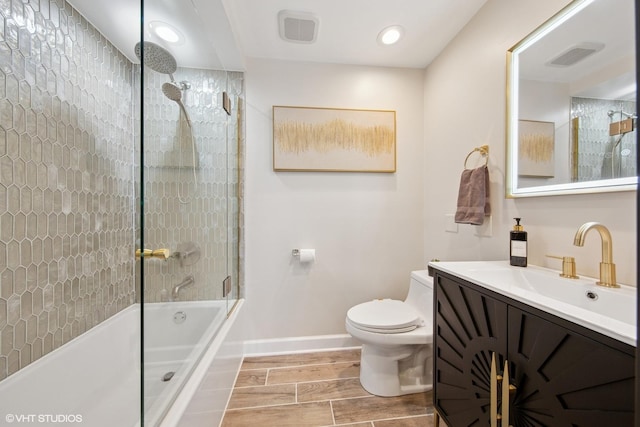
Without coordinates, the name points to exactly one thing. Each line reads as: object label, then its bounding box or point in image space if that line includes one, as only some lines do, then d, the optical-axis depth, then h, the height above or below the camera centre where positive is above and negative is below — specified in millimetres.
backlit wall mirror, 806 +427
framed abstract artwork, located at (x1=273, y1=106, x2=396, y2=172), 1831 +544
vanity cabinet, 524 -439
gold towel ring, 1361 +337
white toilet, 1341 -744
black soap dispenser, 1065 -163
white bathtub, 893 -721
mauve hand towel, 1322 +76
